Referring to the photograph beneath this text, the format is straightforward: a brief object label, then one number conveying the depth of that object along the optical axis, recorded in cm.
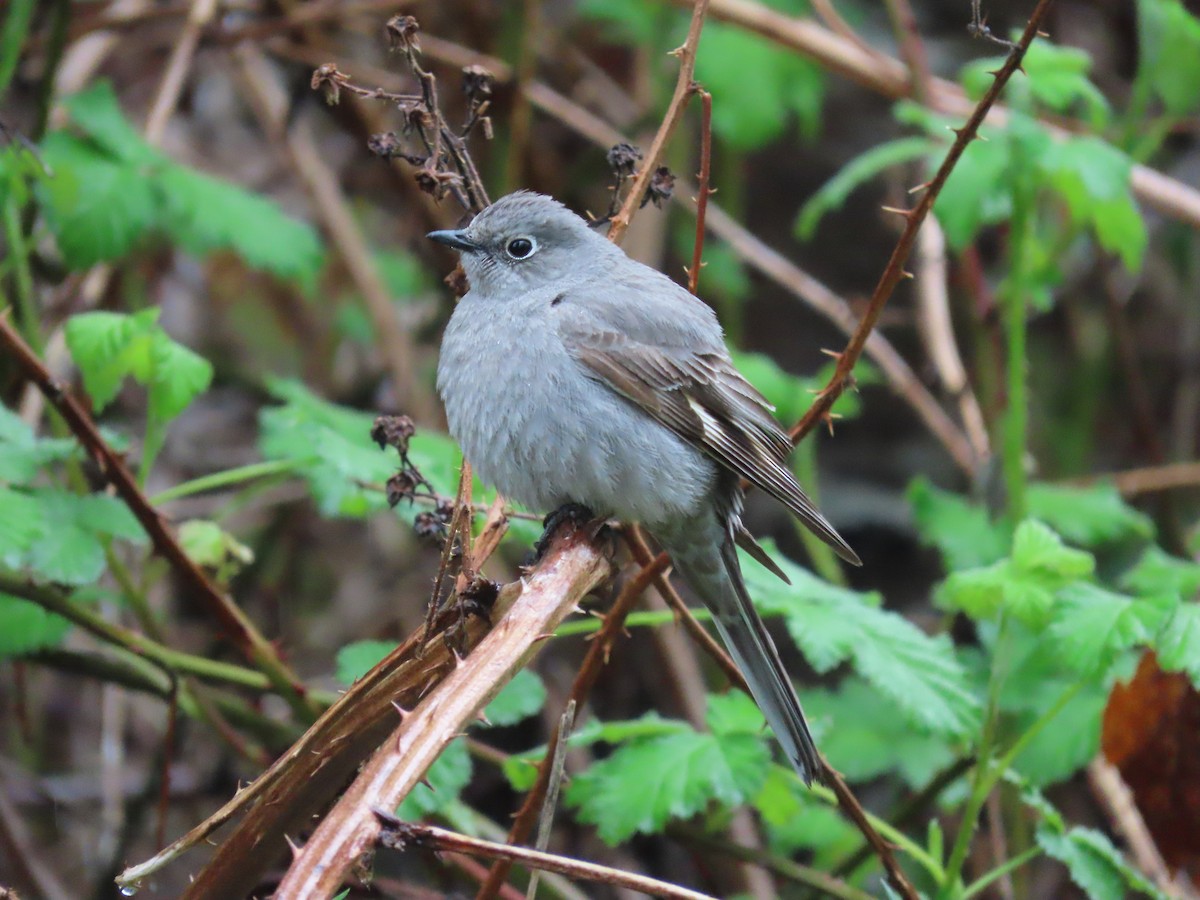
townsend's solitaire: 664
